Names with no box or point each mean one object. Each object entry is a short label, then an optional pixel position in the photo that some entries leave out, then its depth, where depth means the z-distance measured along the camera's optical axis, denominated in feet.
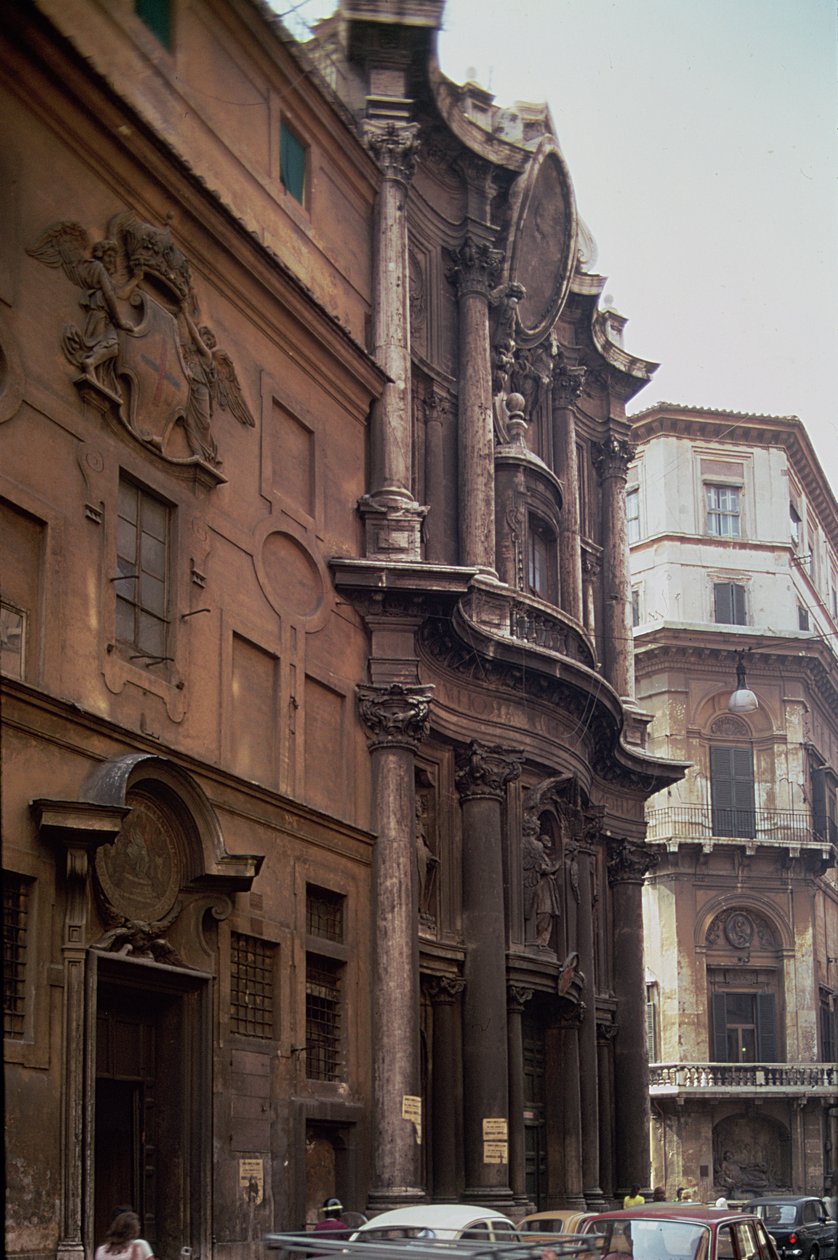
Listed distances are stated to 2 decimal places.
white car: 48.44
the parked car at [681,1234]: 46.39
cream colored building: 155.02
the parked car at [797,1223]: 89.25
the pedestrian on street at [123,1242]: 40.98
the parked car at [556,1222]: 61.57
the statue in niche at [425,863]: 81.25
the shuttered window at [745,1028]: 156.35
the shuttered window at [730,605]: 174.50
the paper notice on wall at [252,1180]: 61.77
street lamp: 141.78
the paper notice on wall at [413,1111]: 72.49
